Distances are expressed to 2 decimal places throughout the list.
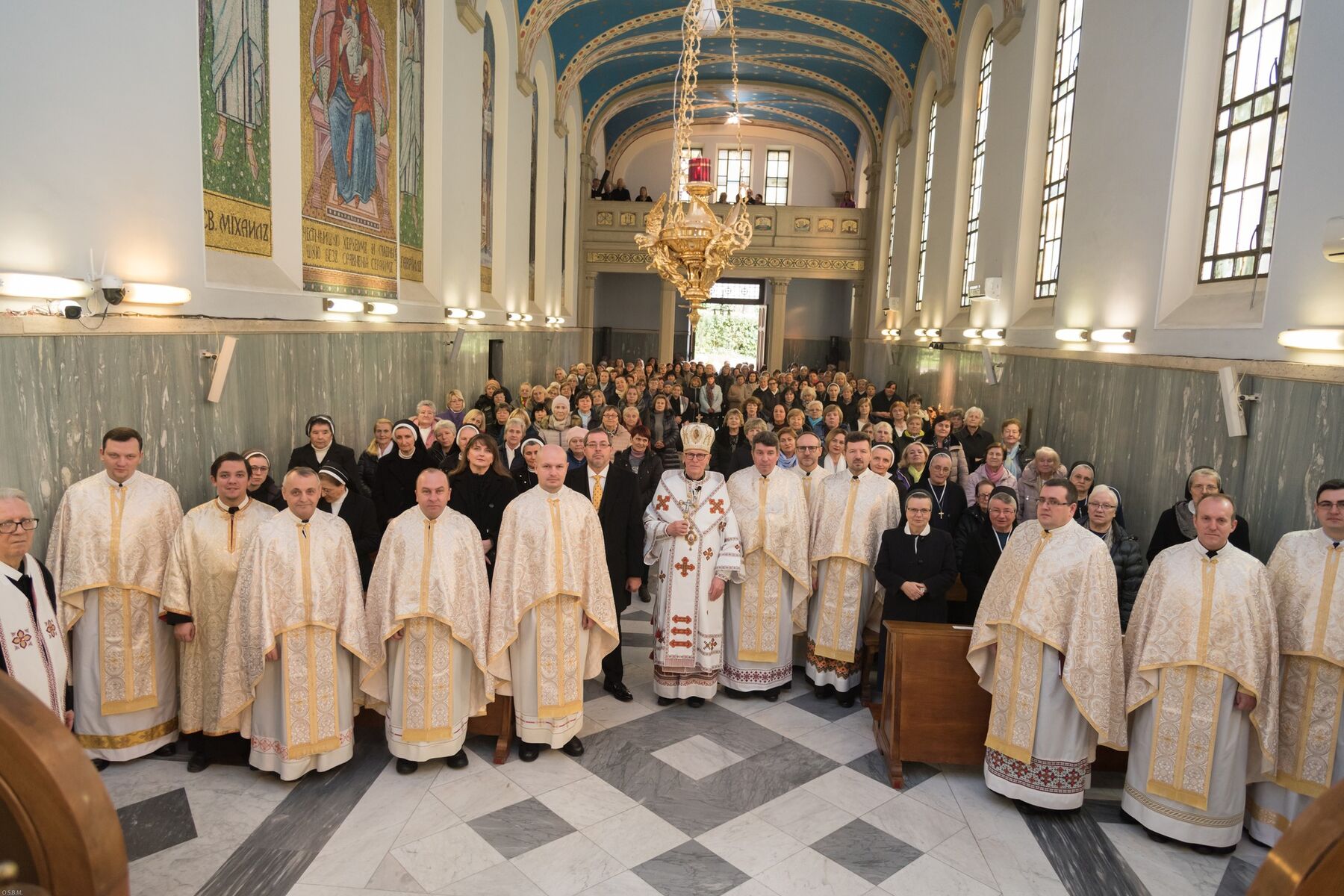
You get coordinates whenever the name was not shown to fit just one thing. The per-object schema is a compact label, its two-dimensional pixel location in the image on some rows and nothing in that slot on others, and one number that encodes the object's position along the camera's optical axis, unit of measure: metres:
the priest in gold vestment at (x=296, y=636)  4.44
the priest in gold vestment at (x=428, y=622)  4.62
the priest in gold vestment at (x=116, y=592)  4.49
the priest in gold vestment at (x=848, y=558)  5.99
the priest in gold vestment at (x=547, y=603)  4.86
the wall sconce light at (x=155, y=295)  5.29
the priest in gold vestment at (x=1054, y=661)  4.39
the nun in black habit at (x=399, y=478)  6.96
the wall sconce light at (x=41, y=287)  4.24
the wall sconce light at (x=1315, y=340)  5.09
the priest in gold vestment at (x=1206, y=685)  4.17
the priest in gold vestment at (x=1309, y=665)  4.10
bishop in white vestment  5.77
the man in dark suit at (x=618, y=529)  5.82
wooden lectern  4.92
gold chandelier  8.92
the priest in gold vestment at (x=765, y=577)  5.99
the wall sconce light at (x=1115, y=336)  8.23
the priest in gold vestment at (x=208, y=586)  4.64
